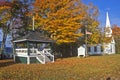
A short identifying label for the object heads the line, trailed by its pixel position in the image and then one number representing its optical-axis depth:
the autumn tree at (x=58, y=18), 16.54
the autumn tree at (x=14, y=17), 16.63
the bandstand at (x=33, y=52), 12.79
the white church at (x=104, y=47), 24.58
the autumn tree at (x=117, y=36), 28.86
